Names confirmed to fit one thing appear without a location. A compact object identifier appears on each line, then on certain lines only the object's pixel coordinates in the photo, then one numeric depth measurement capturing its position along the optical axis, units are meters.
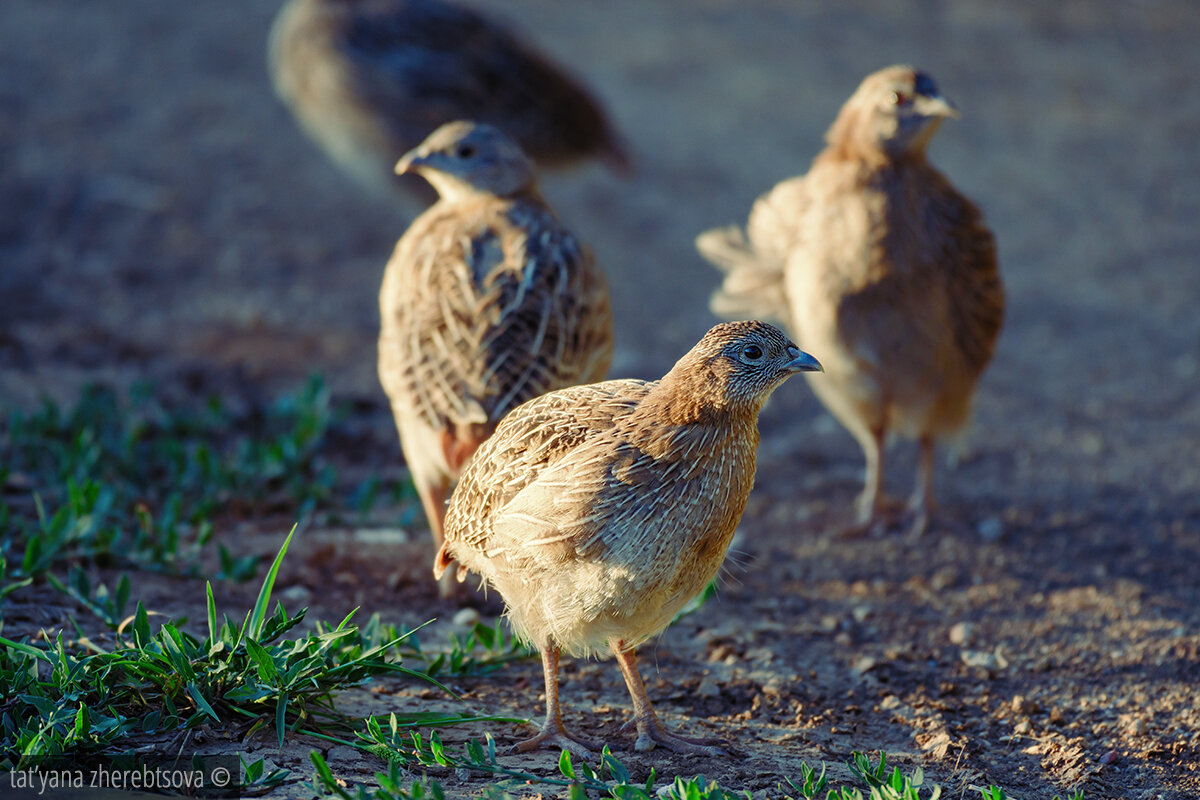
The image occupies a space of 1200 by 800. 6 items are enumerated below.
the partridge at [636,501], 6.50
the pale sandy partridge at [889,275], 10.27
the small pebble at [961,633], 9.08
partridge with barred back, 8.70
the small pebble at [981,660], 8.65
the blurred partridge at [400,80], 14.74
